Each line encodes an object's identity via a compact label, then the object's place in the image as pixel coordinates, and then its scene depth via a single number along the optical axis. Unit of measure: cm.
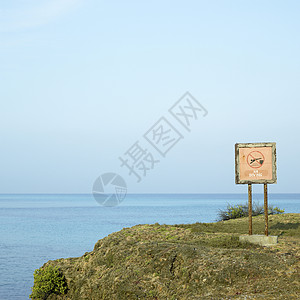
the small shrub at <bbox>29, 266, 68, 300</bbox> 1647
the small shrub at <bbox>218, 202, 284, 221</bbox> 2950
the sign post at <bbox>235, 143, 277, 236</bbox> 1656
